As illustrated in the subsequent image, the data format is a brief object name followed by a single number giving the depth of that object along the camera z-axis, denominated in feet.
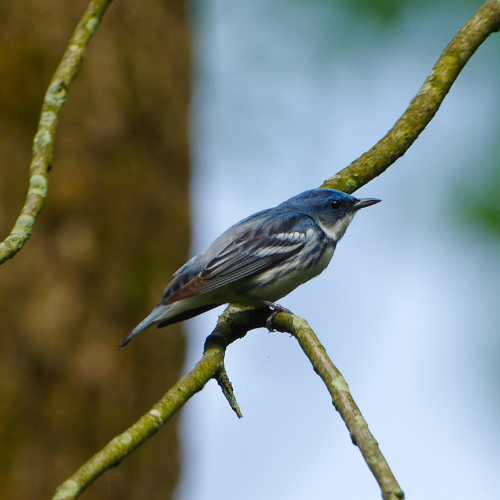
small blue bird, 27.55
